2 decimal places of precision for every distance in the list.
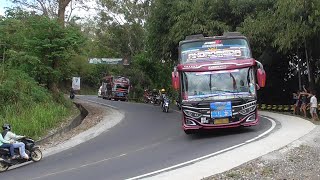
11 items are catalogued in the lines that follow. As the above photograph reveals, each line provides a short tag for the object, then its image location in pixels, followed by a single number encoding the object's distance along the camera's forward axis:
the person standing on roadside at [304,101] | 17.12
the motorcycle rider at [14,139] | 9.44
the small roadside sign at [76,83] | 48.91
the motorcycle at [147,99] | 31.68
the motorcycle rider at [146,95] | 32.64
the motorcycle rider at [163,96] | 20.11
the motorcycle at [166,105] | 19.40
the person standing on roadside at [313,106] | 15.66
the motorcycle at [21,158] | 9.12
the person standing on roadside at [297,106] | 17.98
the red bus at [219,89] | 10.55
